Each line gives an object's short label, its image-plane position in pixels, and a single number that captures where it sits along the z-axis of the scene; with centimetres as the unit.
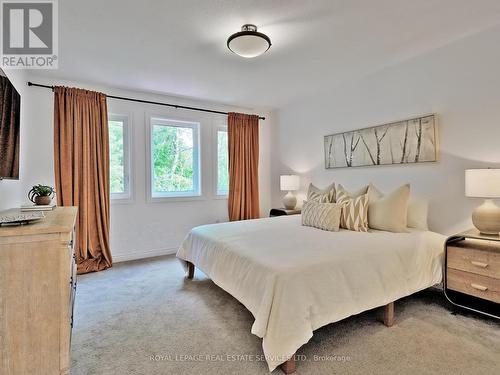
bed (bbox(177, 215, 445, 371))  152
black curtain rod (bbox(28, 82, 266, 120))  312
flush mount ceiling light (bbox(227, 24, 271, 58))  208
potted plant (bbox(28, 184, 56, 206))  238
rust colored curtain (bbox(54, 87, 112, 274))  317
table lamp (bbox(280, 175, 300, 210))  419
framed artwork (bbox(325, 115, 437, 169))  270
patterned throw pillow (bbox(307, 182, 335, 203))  308
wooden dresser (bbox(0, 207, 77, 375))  123
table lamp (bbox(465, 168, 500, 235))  199
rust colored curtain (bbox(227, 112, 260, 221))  443
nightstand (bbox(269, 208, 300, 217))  410
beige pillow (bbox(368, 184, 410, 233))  250
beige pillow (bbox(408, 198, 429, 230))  264
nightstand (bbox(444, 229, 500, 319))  196
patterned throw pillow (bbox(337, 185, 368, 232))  260
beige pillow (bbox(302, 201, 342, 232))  263
